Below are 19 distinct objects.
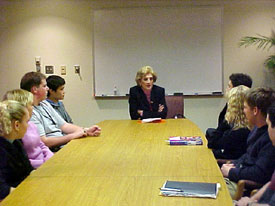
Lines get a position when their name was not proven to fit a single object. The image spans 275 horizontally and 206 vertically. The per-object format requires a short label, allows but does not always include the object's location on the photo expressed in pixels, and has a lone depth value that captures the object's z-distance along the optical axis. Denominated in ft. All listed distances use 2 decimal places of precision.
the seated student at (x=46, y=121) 9.82
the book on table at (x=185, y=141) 8.64
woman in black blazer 14.71
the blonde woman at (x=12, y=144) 6.49
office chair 15.78
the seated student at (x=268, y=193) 5.55
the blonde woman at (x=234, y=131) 8.59
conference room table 4.96
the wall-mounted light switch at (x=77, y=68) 18.75
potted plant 17.07
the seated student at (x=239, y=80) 13.35
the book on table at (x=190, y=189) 5.02
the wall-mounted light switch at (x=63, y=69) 18.85
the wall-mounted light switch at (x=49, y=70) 18.92
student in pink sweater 8.20
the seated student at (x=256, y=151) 6.57
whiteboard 18.15
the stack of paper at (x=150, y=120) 12.84
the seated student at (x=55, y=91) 11.97
